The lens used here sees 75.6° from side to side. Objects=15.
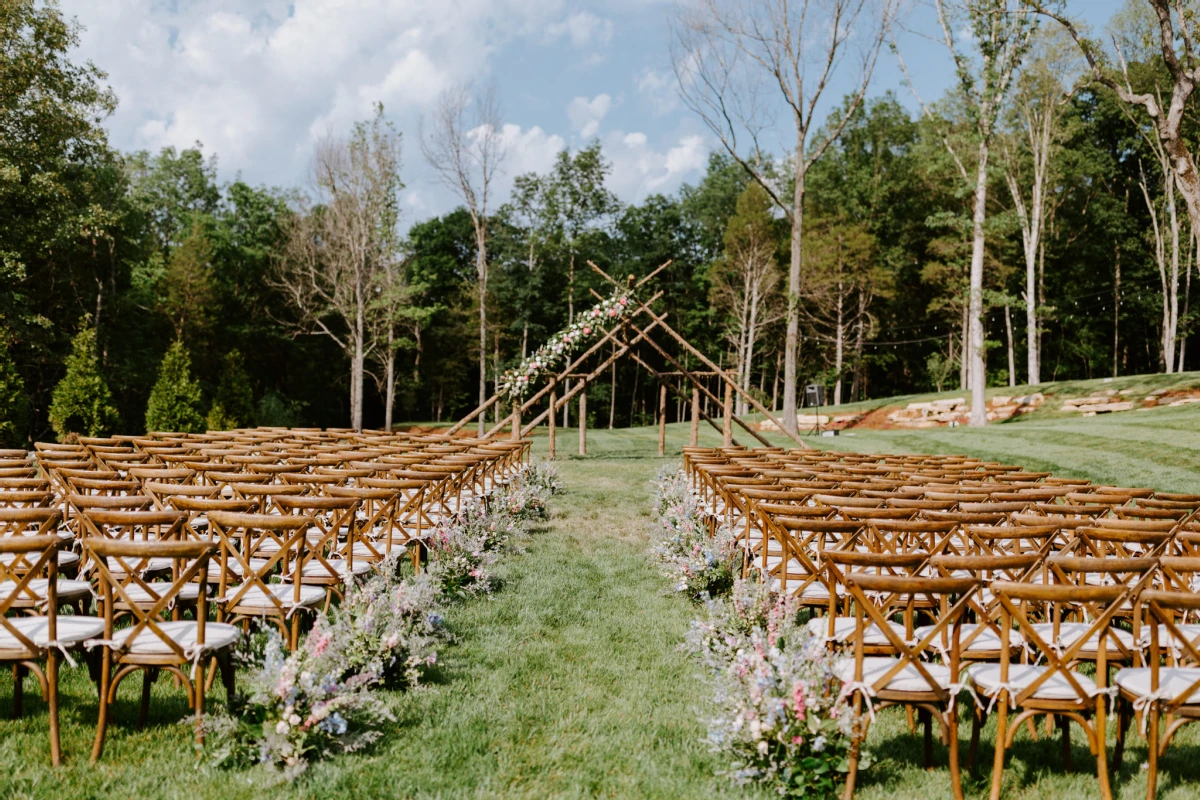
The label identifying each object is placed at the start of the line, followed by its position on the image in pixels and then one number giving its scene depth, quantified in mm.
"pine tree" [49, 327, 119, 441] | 21969
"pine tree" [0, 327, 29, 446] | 19688
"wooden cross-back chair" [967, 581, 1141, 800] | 3607
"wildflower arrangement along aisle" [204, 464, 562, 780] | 3918
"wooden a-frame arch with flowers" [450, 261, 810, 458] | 19109
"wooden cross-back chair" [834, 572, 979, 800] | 3729
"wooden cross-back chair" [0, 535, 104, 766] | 3877
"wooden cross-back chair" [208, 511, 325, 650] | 4688
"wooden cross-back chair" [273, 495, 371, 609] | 5672
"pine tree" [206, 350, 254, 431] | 30688
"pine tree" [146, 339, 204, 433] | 25772
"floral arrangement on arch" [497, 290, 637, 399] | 19109
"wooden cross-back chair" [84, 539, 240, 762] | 3857
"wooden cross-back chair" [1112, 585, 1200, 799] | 3590
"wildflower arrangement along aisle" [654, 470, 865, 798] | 3779
